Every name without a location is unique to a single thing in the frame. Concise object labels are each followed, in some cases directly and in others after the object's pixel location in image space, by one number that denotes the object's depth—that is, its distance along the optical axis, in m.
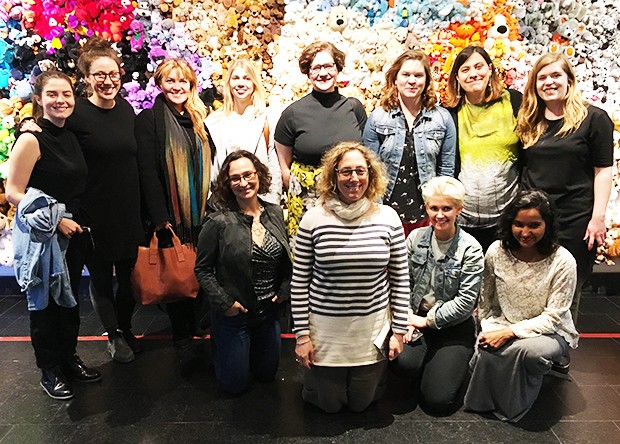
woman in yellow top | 3.01
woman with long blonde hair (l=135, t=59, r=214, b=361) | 3.04
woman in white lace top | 2.61
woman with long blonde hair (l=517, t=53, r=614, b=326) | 2.85
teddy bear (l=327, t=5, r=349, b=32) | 4.25
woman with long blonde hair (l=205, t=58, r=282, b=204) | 3.15
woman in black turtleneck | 3.04
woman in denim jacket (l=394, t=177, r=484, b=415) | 2.66
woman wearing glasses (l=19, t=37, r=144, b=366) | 2.82
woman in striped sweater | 2.49
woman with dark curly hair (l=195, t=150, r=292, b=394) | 2.73
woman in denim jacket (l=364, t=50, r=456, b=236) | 2.98
